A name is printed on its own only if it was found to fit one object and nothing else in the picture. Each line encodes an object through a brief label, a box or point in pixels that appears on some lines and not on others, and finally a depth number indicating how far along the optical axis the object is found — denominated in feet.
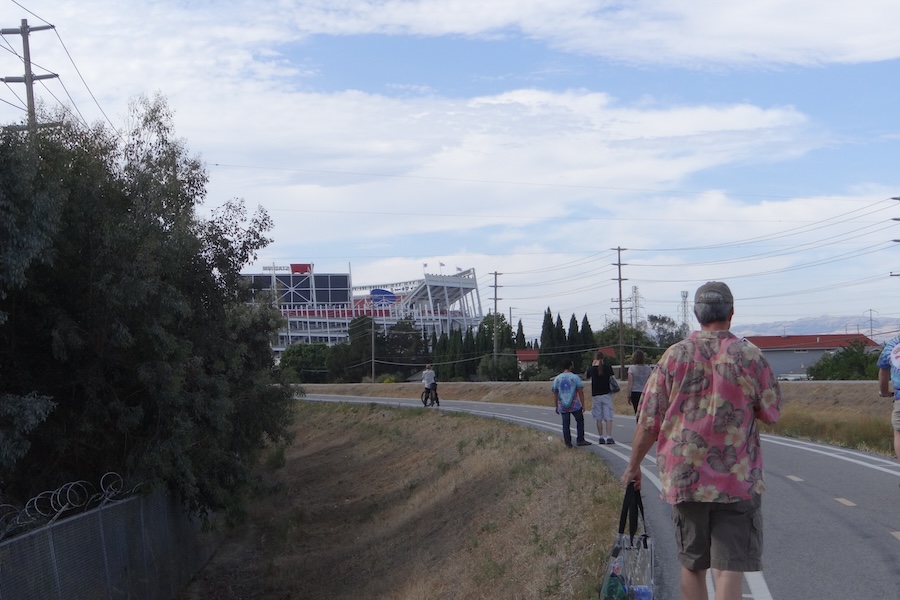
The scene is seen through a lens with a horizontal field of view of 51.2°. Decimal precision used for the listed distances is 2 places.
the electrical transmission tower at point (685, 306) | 377.52
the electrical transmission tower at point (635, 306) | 432.62
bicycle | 132.16
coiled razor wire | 37.27
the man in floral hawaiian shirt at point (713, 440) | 15.72
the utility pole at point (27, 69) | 69.82
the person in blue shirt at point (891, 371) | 30.35
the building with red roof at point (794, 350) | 320.91
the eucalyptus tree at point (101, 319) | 39.96
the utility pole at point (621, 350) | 222.48
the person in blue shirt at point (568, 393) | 55.42
